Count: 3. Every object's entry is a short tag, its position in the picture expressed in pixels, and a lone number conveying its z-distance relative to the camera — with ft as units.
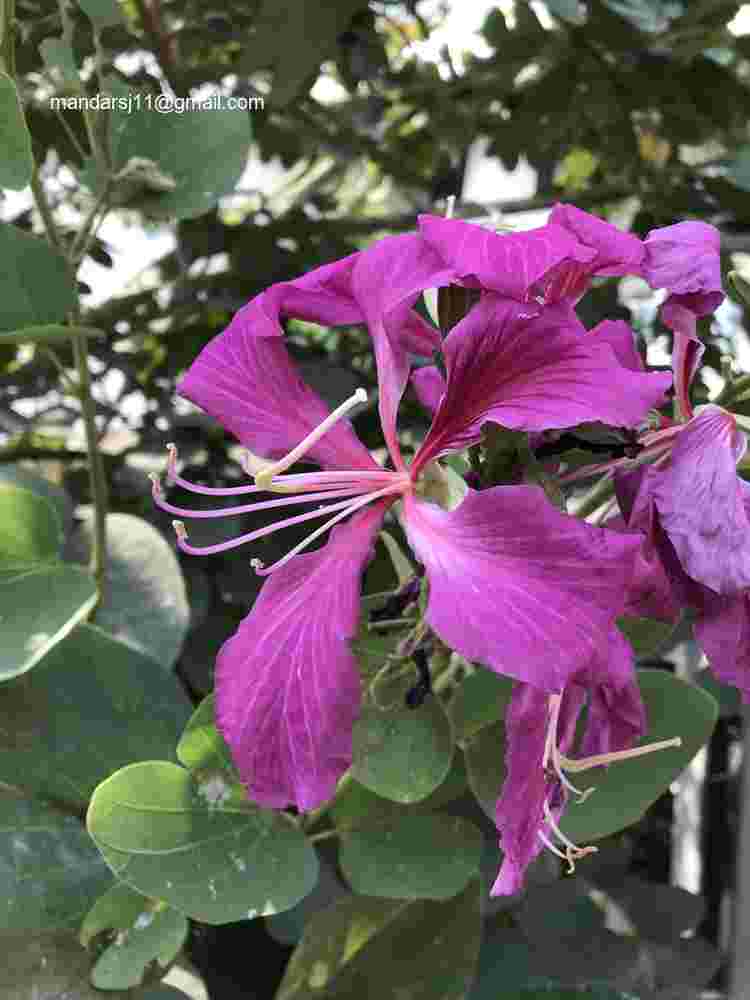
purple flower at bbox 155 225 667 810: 0.93
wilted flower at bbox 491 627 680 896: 1.05
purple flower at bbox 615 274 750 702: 0.97
